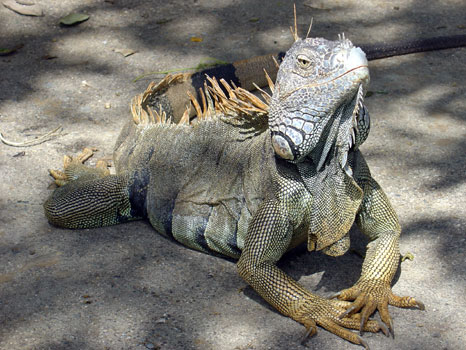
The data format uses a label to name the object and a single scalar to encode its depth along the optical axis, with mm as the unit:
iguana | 3066
